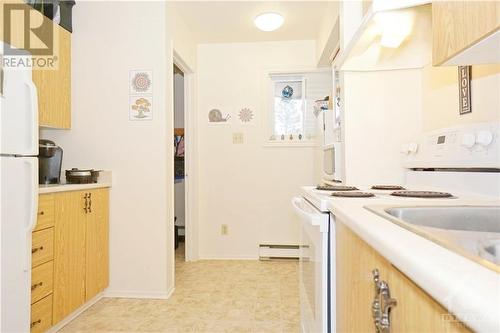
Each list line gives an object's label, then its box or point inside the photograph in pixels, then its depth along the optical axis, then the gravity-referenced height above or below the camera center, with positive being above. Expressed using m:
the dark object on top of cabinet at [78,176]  2.39 -0.06
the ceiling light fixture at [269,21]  2.90 +1.36
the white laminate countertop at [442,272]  0.29 -0.12
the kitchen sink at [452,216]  0.90 -0.14
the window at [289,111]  3.69 +0.66
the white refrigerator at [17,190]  1.33 -0.10
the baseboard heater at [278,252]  3.55 -0.95
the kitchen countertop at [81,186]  1.88 -0.13
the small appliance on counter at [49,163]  2.20 +0.03
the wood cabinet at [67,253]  1.82 -0.56
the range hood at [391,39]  1.10 +0.56
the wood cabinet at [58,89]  2.26 +0.59
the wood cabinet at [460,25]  0.67 +0.33
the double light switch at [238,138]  3.66 +0.33
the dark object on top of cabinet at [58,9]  2.30 +1.20
